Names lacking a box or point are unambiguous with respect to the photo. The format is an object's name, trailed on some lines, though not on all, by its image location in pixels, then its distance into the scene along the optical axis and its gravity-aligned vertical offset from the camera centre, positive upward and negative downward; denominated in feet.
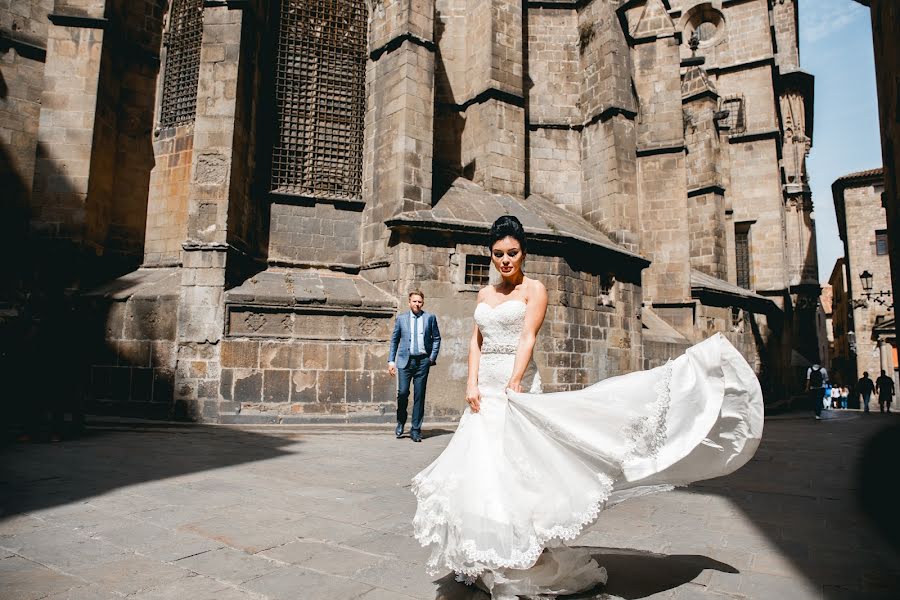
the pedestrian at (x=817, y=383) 47.39 -1.70
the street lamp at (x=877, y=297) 93.71 +12.13
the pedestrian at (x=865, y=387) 66.90 -2.83
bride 7.20 -1.39
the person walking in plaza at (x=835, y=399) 91.53 -6.02
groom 23.97 +0.43
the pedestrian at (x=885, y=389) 67.10 -3.10
